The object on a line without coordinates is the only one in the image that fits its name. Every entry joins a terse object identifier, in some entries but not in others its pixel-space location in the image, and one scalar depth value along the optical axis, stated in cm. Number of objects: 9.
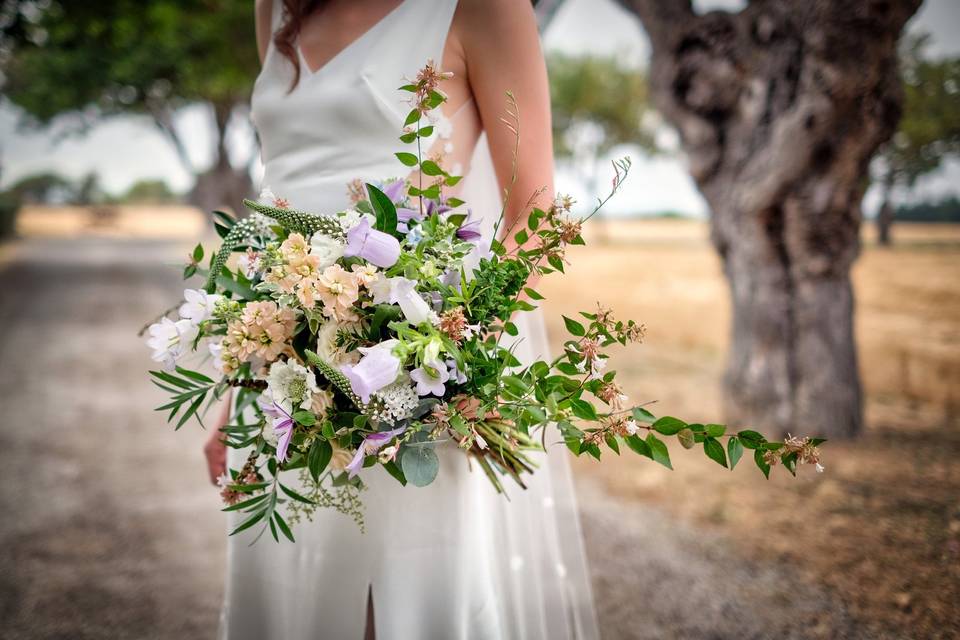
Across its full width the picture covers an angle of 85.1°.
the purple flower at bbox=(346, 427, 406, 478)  96
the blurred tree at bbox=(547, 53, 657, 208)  1848
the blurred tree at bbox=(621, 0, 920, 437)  317
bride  128
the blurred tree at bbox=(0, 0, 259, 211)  781
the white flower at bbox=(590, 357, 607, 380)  97
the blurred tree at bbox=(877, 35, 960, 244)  349
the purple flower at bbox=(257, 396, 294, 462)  98
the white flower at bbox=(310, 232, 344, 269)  99
